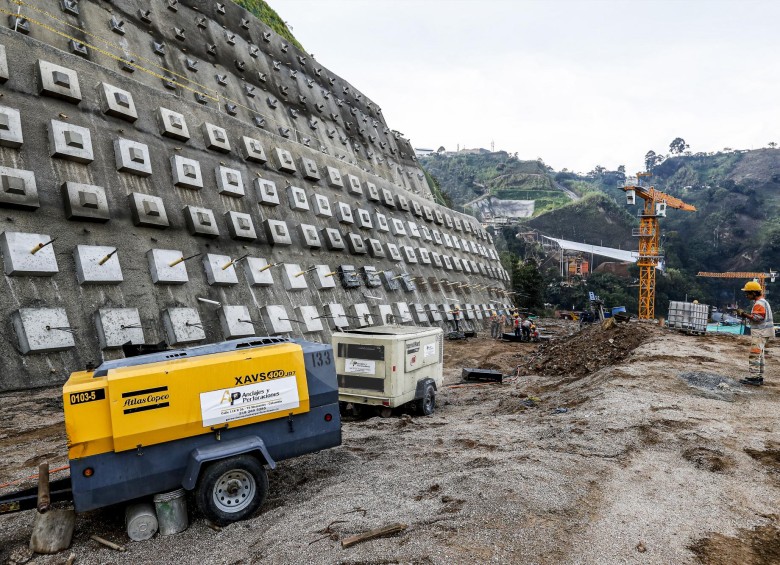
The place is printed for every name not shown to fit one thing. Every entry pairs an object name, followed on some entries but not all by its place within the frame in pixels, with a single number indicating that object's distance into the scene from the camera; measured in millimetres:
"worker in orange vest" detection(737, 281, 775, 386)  11906
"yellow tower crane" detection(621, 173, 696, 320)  65750
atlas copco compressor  6012
